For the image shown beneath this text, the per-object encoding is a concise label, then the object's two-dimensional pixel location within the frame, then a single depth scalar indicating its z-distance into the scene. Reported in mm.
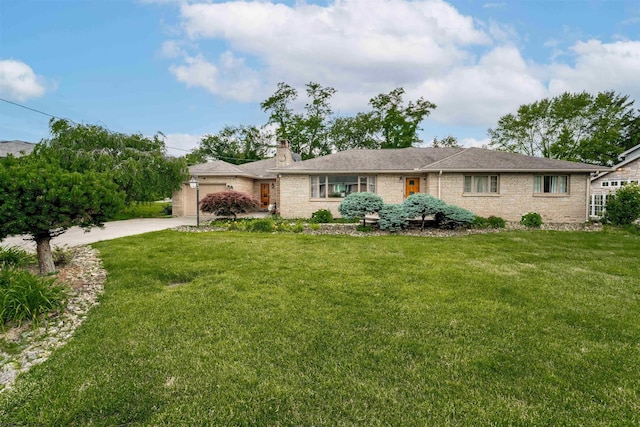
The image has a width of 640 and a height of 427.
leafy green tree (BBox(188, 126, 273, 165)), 37256
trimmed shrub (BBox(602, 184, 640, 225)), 11836
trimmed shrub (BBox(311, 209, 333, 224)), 14297
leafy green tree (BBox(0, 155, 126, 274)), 4543
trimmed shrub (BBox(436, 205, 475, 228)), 11312
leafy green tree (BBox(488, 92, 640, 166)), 27219
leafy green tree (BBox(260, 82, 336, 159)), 33188
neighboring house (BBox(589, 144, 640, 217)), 14211
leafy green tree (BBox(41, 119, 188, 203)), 14328
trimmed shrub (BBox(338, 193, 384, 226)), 11359
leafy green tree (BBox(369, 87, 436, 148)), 30875
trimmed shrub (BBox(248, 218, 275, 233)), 11781
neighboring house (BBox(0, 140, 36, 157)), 24059
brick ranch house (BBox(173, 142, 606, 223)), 14344
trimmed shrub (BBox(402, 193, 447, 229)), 11031
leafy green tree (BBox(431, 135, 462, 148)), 36969
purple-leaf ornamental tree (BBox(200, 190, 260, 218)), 13938
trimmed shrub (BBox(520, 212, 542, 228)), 12853
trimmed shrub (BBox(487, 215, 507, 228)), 12391
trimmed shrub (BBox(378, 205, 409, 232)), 10964
